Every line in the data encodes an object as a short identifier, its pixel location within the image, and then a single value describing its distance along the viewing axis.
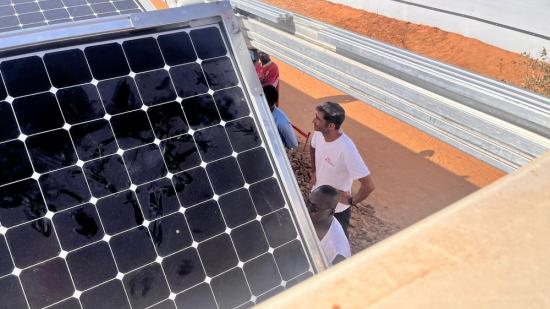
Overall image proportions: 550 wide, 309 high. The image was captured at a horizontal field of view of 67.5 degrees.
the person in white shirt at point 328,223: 4.20
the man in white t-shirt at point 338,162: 5.11
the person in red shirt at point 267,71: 7.87
